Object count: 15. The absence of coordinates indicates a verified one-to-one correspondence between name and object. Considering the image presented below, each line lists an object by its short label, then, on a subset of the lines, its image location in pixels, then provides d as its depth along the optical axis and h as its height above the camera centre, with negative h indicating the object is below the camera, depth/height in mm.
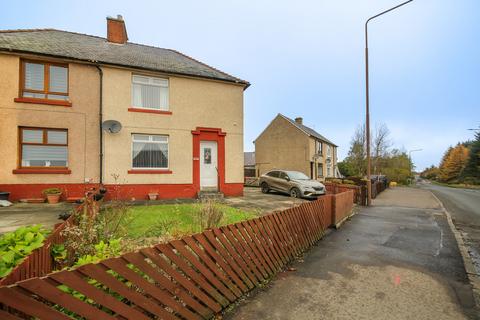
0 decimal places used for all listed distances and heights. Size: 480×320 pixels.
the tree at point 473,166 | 44156 -415
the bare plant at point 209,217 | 4889 -1155
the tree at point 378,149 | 38281 +2624
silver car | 13008 -1225
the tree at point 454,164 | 57312 -1
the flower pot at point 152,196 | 10555 -1466
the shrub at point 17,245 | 2385 -965
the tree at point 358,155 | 33375 +1421
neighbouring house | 27141 +1896
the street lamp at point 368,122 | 13159 +2493
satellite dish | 10008 +1745
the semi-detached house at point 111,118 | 9312 +2082
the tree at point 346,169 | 37650 -773
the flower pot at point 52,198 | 9055 -1330
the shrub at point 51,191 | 9175 -1065
